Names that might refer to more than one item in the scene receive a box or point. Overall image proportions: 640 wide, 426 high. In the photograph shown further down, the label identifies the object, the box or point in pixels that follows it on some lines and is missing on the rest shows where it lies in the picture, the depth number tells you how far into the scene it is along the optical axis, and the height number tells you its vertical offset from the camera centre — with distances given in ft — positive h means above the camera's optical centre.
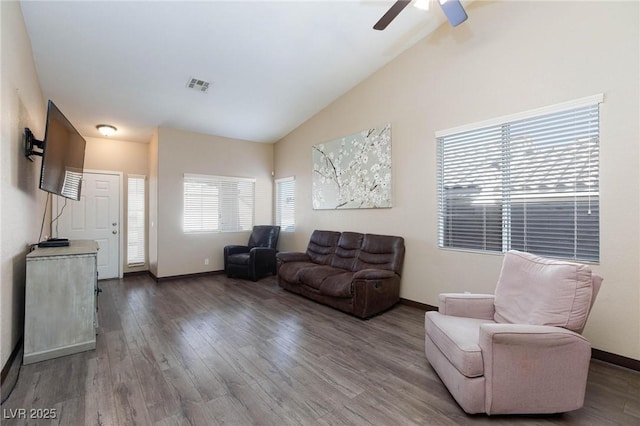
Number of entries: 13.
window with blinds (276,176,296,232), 19.29 +0.78
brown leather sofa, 11.00 -2.59
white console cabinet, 7.66 -2.55
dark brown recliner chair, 16.88 -2.56
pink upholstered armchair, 5.44 -2.78
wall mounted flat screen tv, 8.21 +1.92
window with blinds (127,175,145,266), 18.31 -0.41
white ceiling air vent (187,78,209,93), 12.64 +6.00
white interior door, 16.24 -0.20
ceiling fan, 7.20 +5.52
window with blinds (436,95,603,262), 8.18 +1.08
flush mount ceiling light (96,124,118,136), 15.71 +4.86
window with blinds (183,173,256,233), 17.69 +0.73
